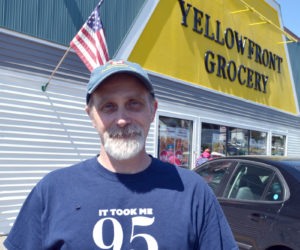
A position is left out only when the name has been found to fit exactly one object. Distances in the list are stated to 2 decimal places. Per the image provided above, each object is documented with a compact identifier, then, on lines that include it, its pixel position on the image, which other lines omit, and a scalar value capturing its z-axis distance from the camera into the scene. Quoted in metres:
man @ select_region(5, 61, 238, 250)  1.50
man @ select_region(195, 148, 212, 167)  9.23
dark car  3.50
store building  6.08
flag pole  6.29
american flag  6.04
